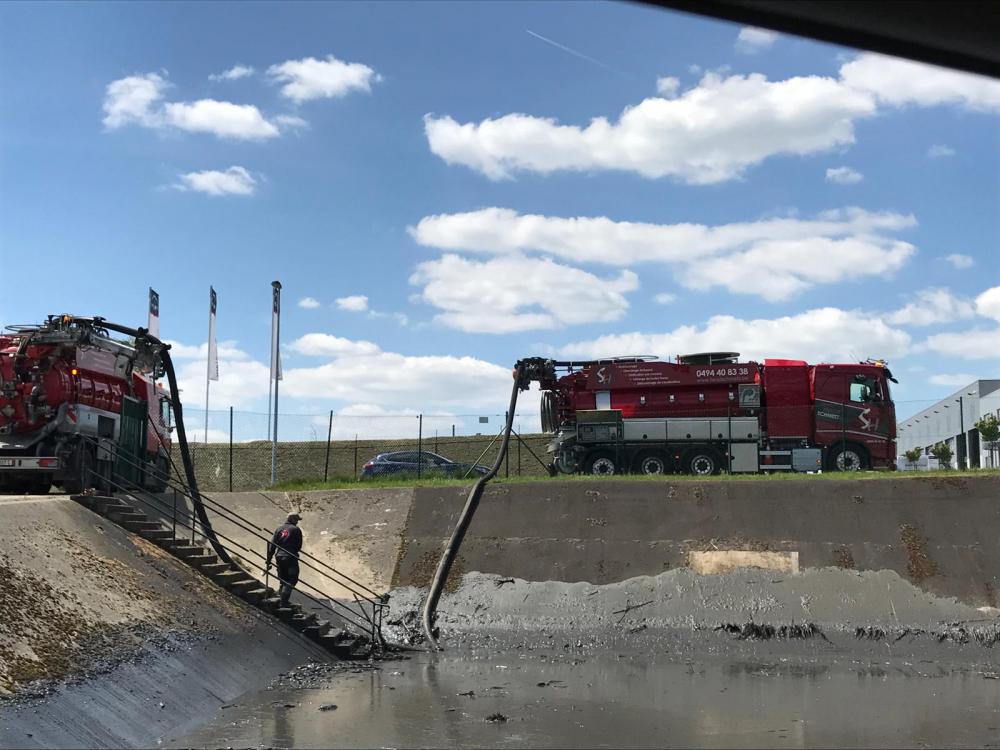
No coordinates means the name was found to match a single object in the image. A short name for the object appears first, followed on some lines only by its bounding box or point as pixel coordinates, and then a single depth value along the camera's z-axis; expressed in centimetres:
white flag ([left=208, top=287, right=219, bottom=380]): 4128
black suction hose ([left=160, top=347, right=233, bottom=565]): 1892
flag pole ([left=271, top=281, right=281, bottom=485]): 3687
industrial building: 5416
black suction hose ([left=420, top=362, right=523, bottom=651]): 1995
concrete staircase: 1741
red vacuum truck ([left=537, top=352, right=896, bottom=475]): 2997
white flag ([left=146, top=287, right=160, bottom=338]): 4153
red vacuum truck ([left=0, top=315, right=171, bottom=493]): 1948
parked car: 3231
